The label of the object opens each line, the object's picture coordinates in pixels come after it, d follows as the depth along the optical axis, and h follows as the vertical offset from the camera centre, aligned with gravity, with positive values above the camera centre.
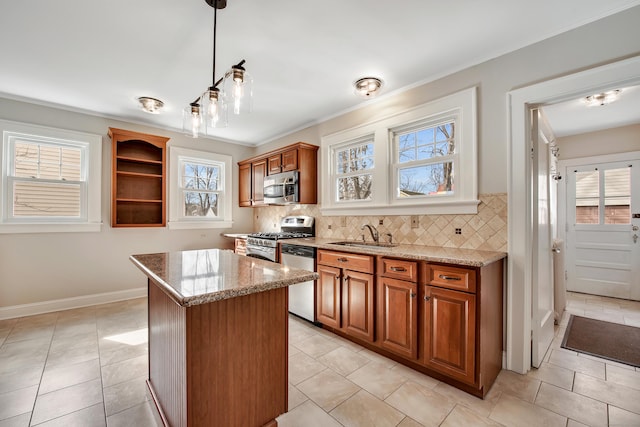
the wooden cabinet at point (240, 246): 4.21 -0.47
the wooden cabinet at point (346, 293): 2.44 -0.74
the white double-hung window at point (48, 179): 3.27 +0.46
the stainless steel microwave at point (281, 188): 3.82 +0.39
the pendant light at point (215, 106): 1.70 +0.78
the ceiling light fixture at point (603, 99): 2.91 +1.25
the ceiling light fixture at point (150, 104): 3.21 +1.34
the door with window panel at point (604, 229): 3.85 -0.21
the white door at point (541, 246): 2.20 -0.28
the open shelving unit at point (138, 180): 3.78 +0.53
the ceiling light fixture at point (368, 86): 2.75 +1.31
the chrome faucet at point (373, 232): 3.08 -0.19
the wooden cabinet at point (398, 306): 2.13 -0.73
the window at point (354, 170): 3.37 +0.57
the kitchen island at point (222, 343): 1.16 -0.59
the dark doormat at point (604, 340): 2.38 -1.19
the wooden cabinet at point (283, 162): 3.83 +0.78
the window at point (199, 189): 4.38 +0.44
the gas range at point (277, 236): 3.44 -0.28
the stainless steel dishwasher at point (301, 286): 2.98 -0.78
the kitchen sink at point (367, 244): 2.90 -0.32
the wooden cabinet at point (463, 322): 1.83 -0.75
